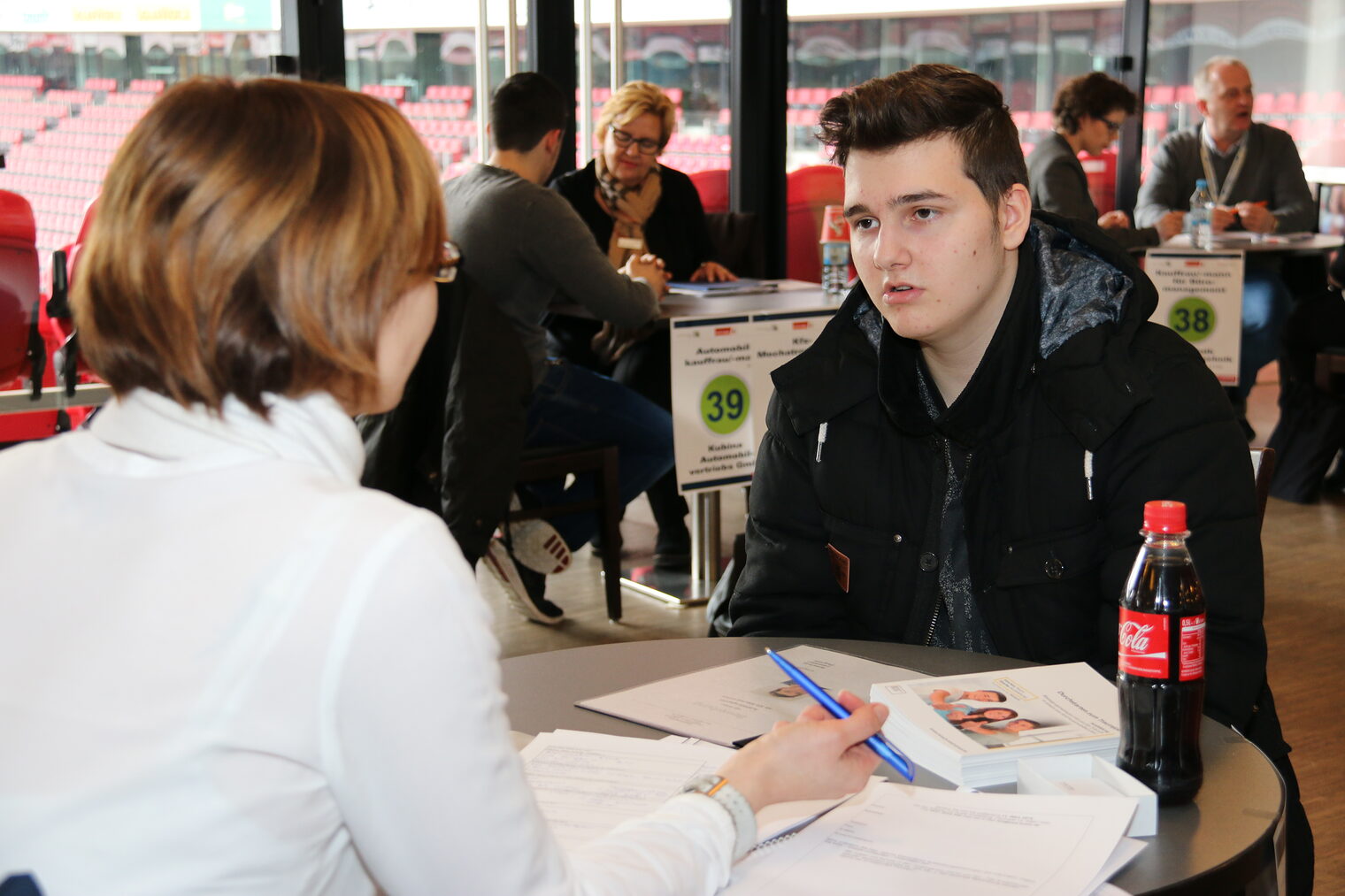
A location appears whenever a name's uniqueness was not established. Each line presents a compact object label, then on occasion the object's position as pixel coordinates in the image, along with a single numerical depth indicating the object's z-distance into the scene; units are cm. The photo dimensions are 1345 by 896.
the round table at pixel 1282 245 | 549
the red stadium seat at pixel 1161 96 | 725
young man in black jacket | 161
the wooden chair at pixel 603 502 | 389
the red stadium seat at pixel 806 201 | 648
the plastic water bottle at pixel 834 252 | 445
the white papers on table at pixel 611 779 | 111
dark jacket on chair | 325
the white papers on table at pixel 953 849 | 100
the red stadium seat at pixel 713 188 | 634
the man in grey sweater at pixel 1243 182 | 603
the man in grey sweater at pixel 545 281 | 381
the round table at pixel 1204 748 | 104
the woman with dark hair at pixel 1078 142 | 550
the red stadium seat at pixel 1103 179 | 716
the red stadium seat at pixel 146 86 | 442
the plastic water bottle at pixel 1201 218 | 575
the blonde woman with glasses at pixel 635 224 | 457
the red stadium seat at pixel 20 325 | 392
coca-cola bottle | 115
